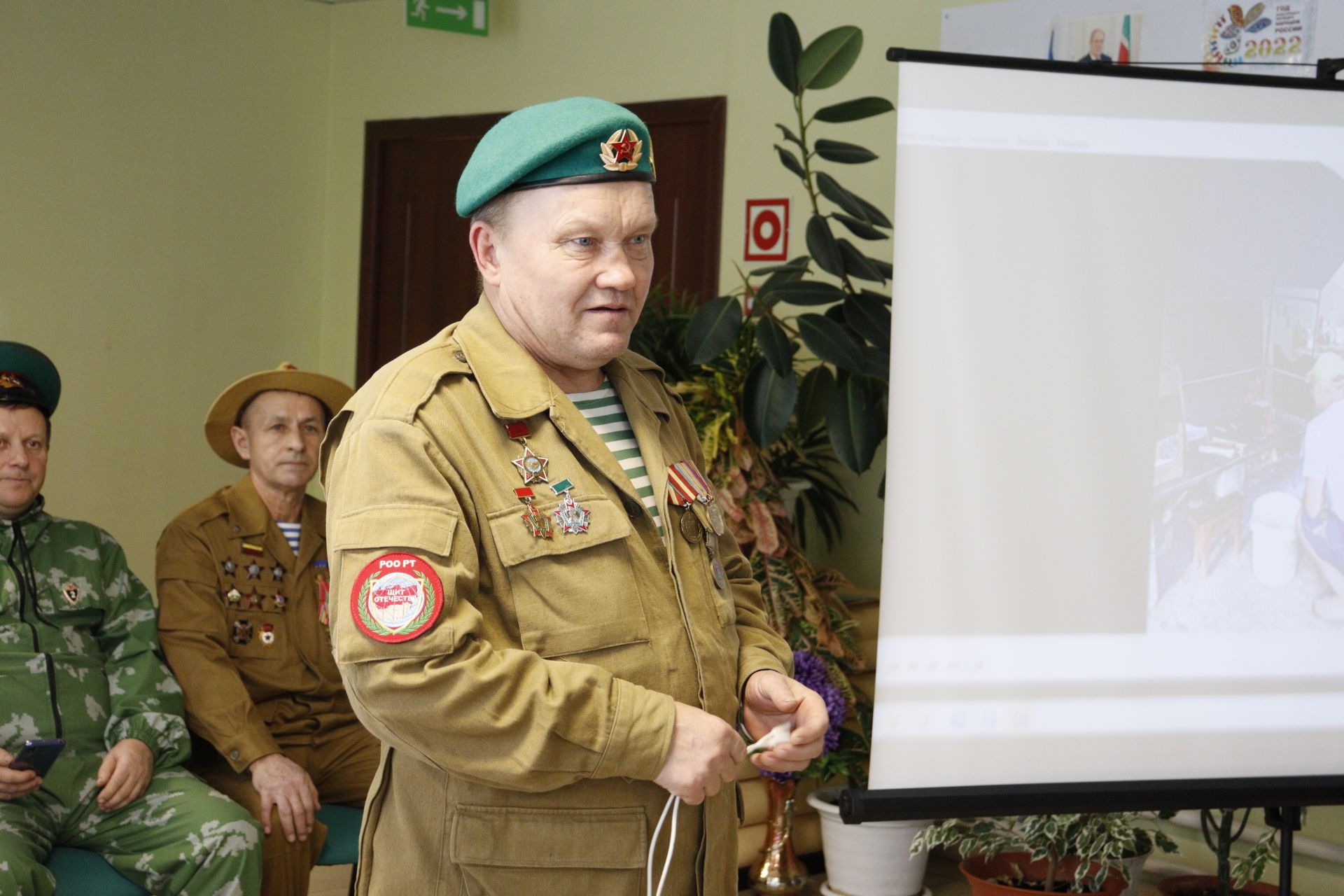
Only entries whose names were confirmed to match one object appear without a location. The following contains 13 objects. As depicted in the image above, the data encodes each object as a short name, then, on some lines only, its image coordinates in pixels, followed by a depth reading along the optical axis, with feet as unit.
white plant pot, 11.14
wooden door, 16.81
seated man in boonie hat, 9.26
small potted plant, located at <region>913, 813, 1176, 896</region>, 9.22
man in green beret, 4.71
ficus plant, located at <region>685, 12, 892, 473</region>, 11.32
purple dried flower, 11.00
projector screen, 6.09
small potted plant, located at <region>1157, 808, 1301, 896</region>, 8.73
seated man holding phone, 8.46
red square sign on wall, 14.19
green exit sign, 15.01
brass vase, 11.44
